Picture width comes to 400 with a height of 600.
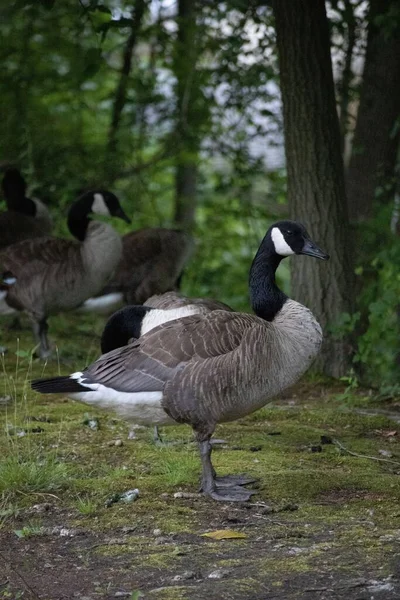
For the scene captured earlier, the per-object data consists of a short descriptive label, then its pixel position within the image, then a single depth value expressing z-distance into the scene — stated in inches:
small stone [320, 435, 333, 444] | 522.0
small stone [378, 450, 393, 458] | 503.4
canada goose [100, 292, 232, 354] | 512.7
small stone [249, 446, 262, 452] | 504.7
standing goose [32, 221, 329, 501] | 429.4
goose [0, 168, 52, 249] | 885.8
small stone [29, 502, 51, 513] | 407.2
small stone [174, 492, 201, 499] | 431.2
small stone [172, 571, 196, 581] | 328.9
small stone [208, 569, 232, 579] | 330.5
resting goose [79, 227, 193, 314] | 877.8
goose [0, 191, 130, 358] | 777.6
